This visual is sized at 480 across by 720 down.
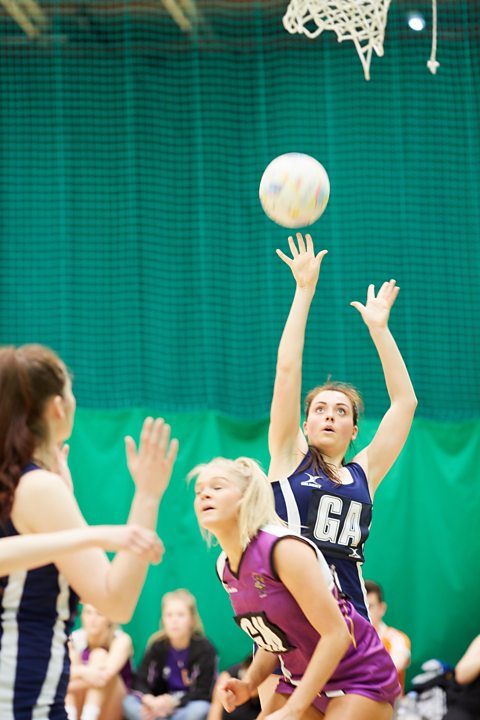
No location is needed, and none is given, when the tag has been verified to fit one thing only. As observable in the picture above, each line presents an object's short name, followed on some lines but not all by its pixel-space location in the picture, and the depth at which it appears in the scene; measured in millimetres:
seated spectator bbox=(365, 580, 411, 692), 15977
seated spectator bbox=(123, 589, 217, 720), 15406
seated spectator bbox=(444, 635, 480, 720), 14516
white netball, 10234
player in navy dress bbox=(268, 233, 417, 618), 8312
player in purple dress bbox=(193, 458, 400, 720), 7125
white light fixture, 20219
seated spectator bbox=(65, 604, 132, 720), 15578
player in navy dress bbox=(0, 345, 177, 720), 5191
